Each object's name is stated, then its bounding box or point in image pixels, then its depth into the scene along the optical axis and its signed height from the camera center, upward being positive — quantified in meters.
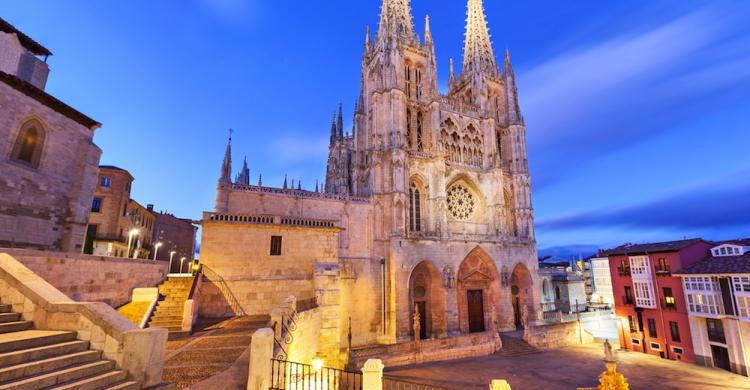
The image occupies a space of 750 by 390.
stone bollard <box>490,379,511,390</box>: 7.75 -2.98
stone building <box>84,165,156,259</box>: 29.23 +4.31
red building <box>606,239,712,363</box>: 24.61 -2.71
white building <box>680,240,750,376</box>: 20.64 -2.80
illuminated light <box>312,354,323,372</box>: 11.24 -3.56
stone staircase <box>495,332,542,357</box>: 24.94 -6.74
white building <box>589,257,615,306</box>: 47.22 -2.81
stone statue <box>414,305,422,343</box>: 22.39 -4.43
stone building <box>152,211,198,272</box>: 41.09 +3.41
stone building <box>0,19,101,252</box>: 12.05 +4.08
